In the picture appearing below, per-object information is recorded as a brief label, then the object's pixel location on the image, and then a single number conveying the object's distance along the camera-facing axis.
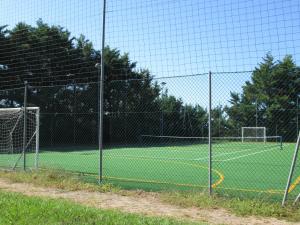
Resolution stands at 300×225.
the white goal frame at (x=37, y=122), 16.00
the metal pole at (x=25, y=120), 15.09
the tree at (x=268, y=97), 20.98
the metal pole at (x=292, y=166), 9.25
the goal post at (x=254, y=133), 37.05
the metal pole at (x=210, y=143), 10.66
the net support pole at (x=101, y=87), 12.59
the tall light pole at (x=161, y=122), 25.66
